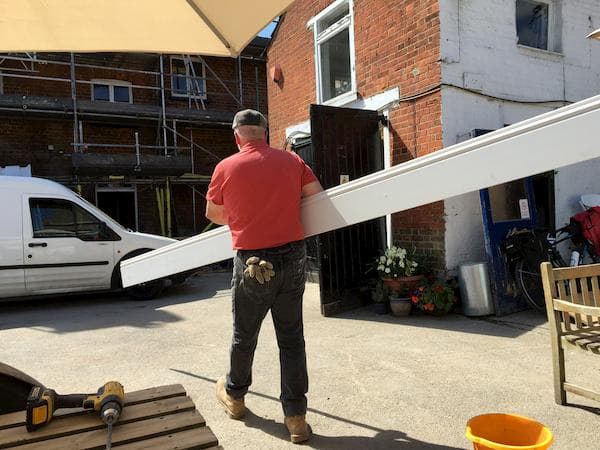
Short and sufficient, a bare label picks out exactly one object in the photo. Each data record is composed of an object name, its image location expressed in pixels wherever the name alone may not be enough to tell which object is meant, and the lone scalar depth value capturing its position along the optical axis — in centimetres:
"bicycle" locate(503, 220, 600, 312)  605
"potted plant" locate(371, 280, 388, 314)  628
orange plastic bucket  211
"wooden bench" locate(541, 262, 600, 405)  315
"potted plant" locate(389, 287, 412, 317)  607
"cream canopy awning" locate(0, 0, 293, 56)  235
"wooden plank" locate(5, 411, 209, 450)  150
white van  733
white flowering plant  616
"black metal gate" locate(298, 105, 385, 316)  634
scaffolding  1272
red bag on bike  641
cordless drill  161
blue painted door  595
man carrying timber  265
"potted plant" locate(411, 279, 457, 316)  587
